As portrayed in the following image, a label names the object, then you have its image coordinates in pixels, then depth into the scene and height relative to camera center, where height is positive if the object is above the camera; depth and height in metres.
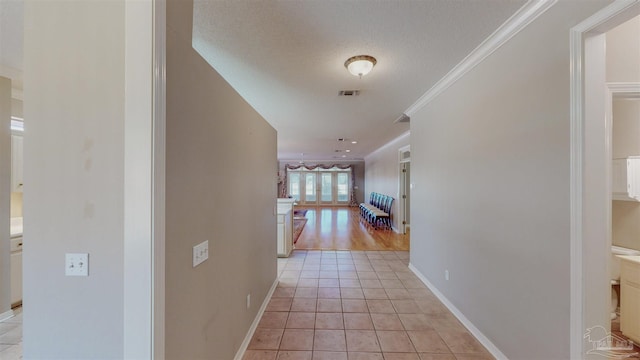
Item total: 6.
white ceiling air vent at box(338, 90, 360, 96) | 3.07 +1.12
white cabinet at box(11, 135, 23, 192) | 2.64 +0.19
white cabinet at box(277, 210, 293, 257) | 4.46 -0.98
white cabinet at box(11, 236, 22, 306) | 2.46 -0.91
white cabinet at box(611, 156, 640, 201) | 1.91 +0.01
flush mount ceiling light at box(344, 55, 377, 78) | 2.19 +1.06
